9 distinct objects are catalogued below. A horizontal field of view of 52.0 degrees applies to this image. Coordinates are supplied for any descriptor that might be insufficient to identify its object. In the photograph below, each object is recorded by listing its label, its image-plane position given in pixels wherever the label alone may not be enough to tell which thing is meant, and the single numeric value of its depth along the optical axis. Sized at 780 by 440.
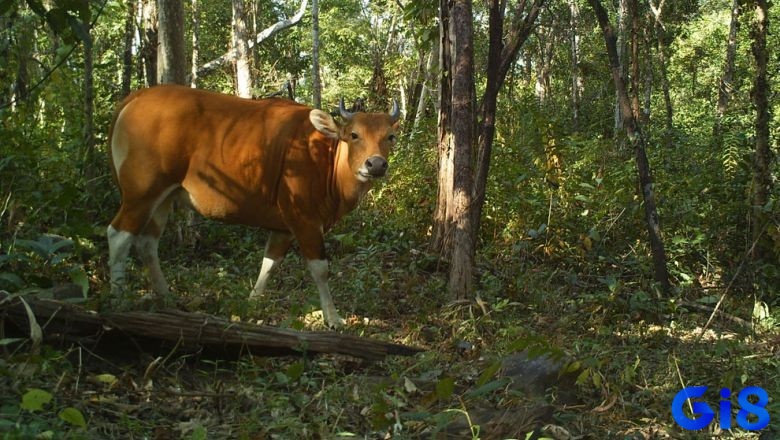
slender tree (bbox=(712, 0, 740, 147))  17.34
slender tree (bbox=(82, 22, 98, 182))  7.50
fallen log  3.76
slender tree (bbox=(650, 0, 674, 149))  16.70
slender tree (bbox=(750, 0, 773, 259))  6.80
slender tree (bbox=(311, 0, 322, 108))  18.59
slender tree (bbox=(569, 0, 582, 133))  20.12
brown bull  6.05
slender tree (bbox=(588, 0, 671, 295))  6.93
